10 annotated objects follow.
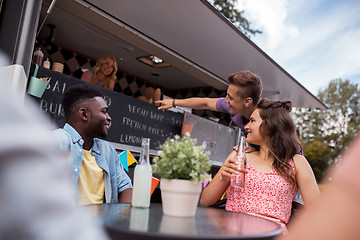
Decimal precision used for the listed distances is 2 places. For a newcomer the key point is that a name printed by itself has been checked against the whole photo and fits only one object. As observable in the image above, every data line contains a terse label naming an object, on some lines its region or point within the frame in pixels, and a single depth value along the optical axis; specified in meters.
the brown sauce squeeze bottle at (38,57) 3.39
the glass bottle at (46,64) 3.47
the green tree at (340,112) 20.97
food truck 2.52
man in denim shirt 1.78
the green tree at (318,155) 18.05
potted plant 1.10
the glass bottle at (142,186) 1.27
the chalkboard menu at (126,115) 3.10
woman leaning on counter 3.90
